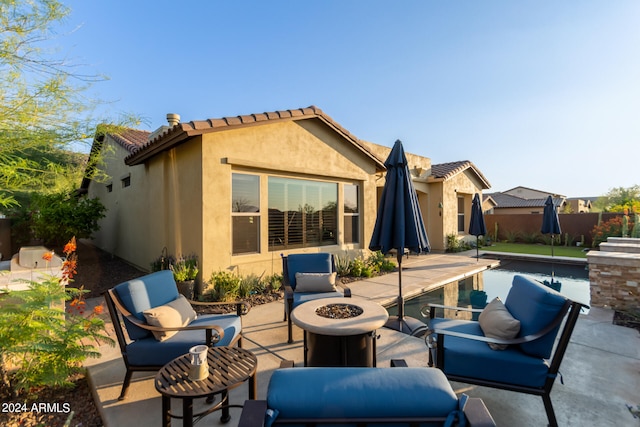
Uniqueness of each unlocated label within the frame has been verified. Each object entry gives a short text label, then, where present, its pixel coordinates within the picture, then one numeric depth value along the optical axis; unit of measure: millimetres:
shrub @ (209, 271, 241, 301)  6633
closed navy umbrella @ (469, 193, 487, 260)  13016
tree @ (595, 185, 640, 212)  36719
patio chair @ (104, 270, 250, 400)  3100
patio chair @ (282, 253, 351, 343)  4949
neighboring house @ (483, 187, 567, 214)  30127
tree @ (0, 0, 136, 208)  3680
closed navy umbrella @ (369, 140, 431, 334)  5176
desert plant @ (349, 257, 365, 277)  9062
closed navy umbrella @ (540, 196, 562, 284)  12707
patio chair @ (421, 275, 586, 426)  2648
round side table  2105
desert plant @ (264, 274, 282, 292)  7469
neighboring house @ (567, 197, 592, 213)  34500
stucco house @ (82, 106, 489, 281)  6914
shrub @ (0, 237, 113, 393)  2807
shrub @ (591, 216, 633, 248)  14346
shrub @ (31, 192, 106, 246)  10328
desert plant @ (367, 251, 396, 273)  9621
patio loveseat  1318
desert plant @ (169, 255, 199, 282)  6324
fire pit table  3090
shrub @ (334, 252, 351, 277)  9086
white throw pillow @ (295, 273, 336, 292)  5300
